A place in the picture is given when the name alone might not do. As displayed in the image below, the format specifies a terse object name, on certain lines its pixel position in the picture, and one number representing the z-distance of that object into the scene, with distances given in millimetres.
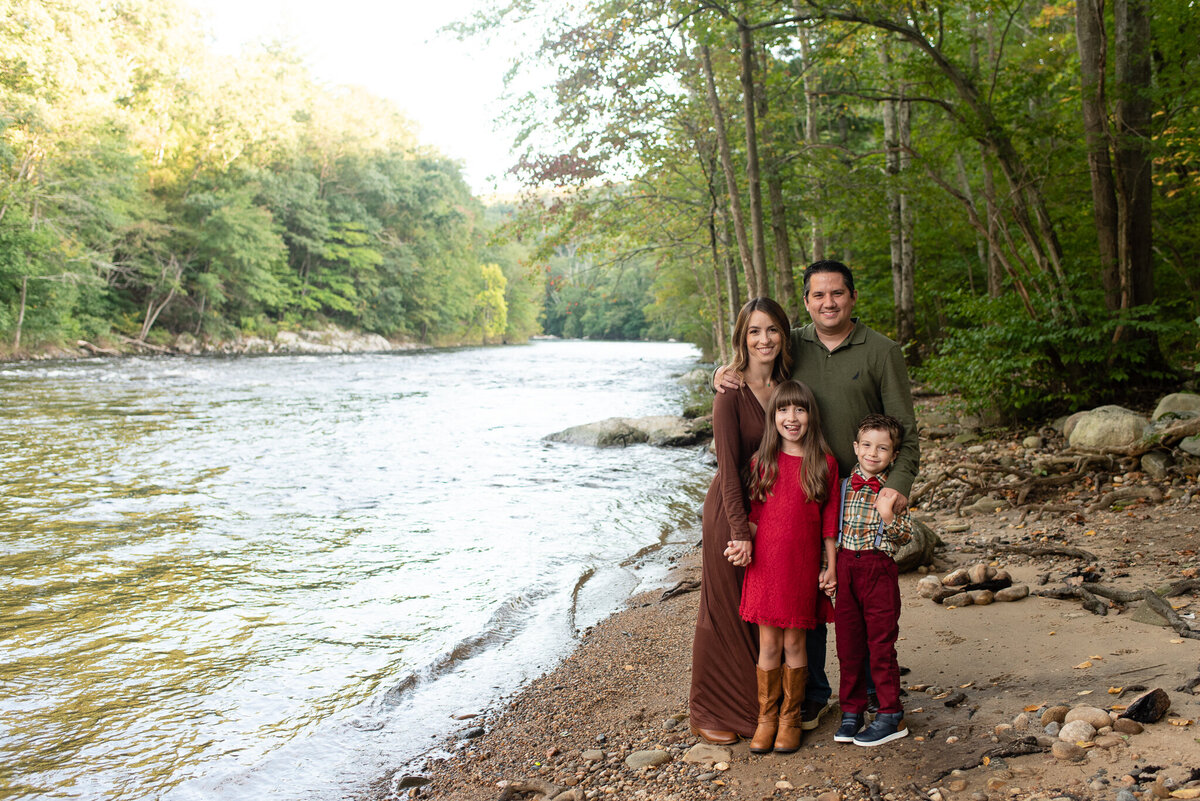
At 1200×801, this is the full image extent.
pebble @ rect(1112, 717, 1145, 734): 2865
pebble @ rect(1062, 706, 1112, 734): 2949
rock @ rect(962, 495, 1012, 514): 7246
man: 3338
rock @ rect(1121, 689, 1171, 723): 2906
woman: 3410
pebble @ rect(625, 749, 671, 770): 3561
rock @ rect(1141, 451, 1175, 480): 6766
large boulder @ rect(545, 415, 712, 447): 16266
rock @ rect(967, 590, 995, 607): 4781
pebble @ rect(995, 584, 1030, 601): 4715
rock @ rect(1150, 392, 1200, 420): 7465
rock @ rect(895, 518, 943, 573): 5645
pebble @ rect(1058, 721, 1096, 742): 2895
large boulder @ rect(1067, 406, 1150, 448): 7480
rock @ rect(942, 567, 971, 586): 5070
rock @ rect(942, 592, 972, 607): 4832
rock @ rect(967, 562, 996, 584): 4965
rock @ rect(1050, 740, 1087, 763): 2814
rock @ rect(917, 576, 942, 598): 5172
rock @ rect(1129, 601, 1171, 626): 3920
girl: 3314
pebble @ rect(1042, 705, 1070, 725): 3100
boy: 3230
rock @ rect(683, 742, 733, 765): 3434
